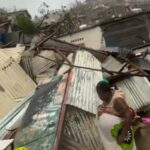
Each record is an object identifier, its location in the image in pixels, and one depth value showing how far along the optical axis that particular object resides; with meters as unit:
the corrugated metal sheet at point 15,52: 7.46
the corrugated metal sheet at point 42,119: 3.80
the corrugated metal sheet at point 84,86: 4.50
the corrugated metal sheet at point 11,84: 6.55
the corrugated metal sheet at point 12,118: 4.51
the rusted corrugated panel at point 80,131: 3.97
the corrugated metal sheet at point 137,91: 5.11
